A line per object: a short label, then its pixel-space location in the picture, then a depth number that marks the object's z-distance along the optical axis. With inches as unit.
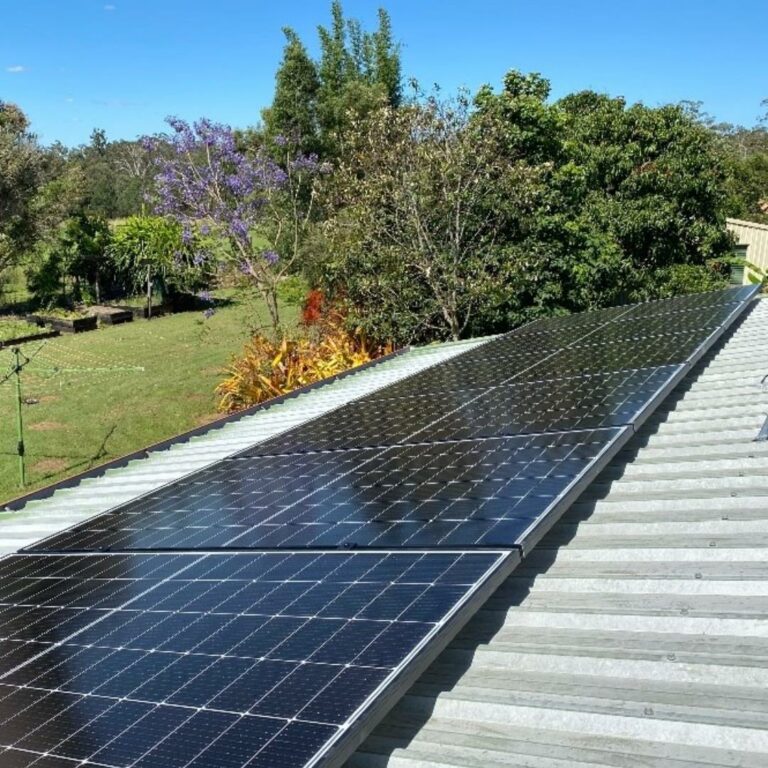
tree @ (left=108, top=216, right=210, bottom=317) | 1622.8
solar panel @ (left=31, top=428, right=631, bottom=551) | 190.9
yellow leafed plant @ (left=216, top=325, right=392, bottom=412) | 751.1
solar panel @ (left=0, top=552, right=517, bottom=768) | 123.1
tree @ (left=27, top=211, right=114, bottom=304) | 1674.5
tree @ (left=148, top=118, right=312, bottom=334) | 946.7
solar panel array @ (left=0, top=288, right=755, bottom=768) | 128.3
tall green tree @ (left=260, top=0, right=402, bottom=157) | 1581.0
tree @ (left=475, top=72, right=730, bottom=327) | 879.1
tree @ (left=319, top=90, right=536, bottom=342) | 807.1
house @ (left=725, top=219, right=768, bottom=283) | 1139.3
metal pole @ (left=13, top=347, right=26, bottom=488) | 623.3
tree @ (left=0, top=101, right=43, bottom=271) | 1371.8
